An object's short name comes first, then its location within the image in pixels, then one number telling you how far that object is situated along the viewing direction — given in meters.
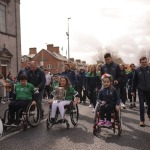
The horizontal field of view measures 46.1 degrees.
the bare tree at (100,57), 49.28
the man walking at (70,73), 6.50
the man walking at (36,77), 5.43
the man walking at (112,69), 5.29
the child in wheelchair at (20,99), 4.39
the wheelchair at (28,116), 4.37
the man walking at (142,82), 4.67
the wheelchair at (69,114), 4.45
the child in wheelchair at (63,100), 4.44
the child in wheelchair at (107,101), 4.03
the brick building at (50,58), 44.36
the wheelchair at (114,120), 3.96
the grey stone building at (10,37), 14.11
